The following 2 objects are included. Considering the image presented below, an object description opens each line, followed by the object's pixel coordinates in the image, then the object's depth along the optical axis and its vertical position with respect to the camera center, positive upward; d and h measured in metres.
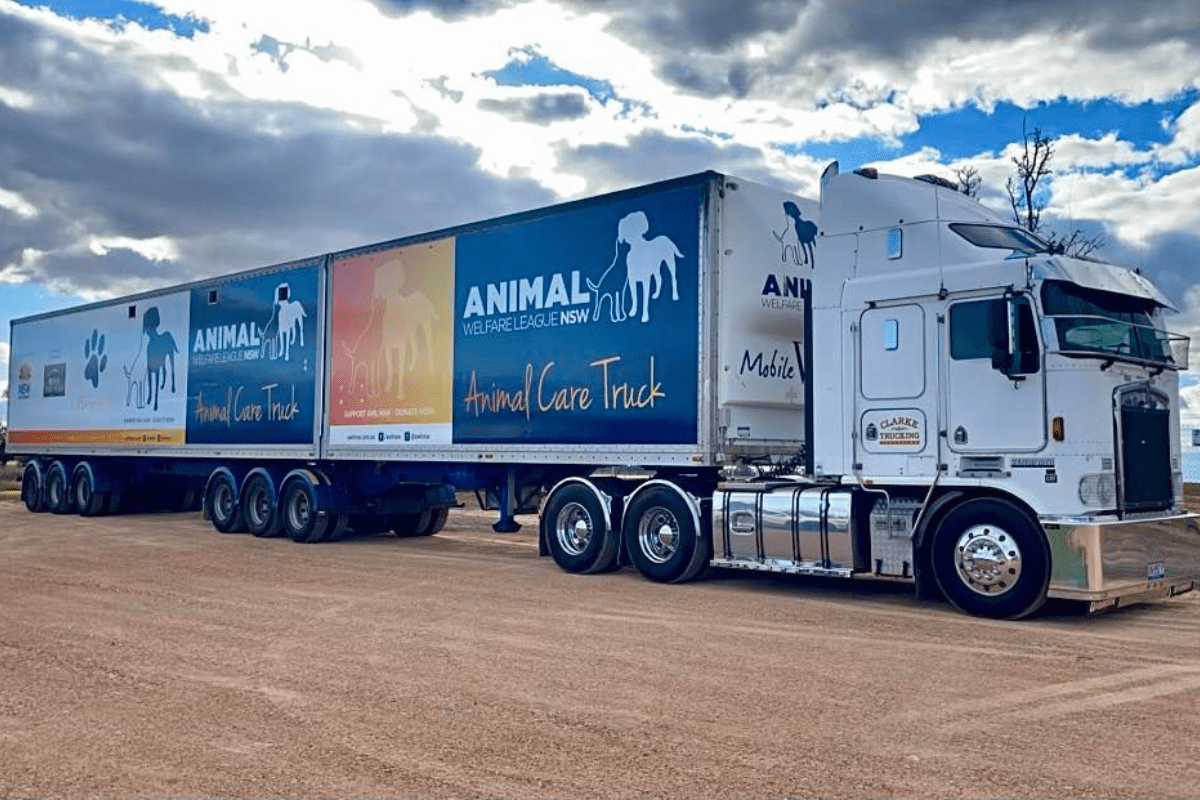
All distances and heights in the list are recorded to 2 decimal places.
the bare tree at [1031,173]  24.02 +6.31
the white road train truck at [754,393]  9.95 +0.88
